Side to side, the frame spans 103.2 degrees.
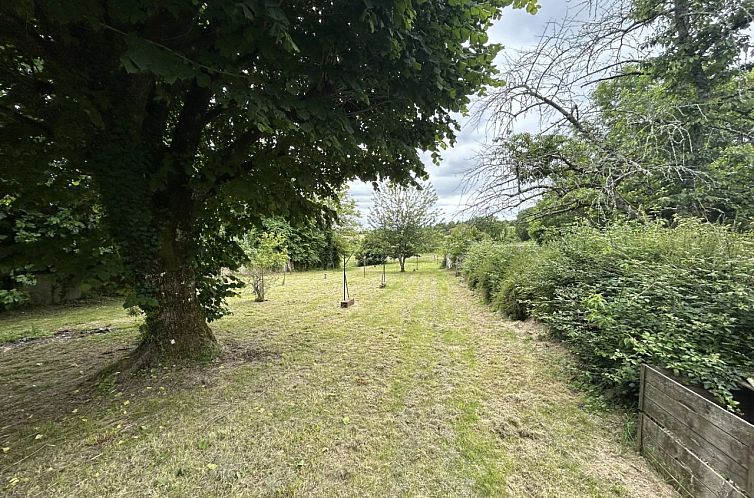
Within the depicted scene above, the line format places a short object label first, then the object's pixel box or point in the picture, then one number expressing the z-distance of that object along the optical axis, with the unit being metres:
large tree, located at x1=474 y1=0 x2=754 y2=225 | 4.52
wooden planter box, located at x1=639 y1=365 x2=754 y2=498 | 1.45
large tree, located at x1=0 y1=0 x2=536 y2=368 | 2.15
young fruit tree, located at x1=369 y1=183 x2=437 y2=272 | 18.97
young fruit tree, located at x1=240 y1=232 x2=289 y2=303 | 8.58
